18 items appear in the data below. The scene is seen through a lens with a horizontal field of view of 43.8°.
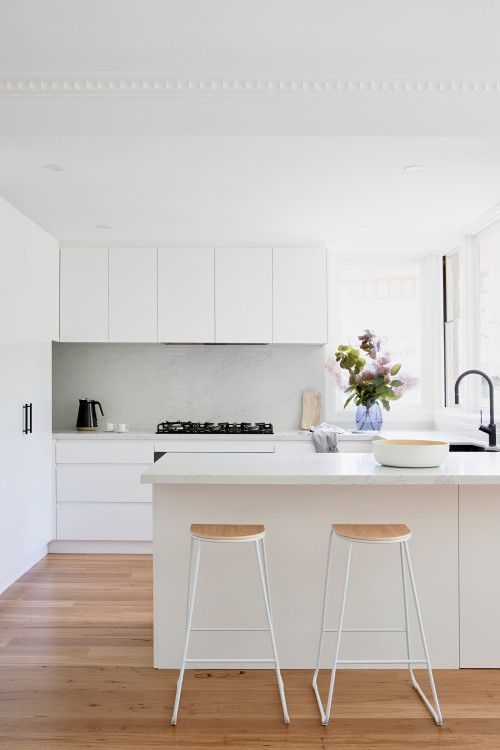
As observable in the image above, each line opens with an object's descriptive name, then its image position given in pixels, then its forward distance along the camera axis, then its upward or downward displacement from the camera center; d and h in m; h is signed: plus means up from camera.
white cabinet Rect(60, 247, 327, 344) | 5.05 +0.66
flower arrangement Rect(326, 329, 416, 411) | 5.02 +0.01
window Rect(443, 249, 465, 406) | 5.11 +0.46
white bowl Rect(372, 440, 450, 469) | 2.72 -0.34
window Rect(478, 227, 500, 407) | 4.25 +0.47
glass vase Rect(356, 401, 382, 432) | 5.20 -0.36
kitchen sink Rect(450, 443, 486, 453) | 4.09 -0.47
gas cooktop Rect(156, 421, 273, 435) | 4.95 -0.42
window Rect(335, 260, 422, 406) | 5.60 +0.62
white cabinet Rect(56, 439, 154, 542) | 4.80 -0.89
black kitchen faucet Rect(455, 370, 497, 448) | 3.63 -0.32
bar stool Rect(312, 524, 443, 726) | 2.34 -0.70
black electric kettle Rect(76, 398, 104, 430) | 5.13 -0.33
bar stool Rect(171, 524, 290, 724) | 2.36 -0.62
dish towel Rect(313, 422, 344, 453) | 4.63 -0.48
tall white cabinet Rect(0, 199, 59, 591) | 3.84 -0.05
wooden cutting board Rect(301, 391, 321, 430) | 5.32 -0.28
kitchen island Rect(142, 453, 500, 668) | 2.80 -0.87
